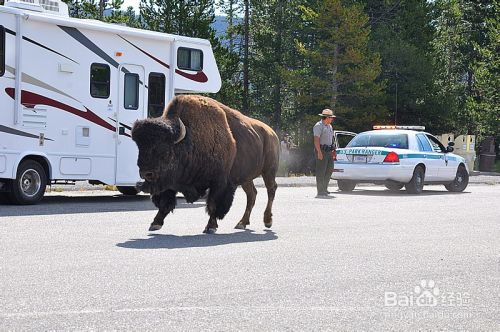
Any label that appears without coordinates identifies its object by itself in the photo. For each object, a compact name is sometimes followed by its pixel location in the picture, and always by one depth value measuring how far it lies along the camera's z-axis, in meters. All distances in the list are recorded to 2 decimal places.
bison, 11.07
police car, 21.77
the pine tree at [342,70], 48.44
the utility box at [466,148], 40.53
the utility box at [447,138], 45.09
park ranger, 20.48
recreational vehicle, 15.35
